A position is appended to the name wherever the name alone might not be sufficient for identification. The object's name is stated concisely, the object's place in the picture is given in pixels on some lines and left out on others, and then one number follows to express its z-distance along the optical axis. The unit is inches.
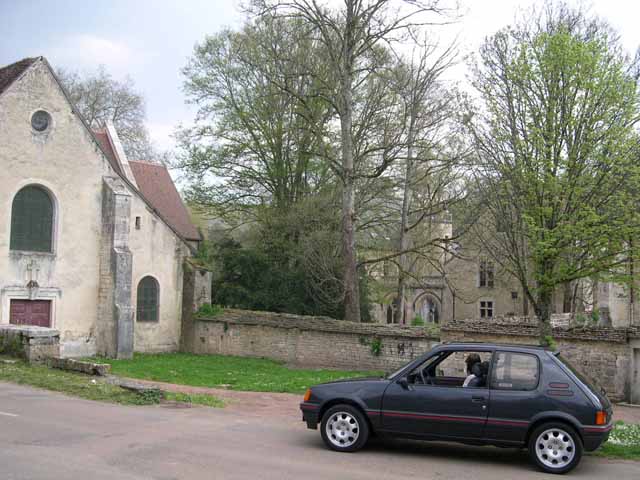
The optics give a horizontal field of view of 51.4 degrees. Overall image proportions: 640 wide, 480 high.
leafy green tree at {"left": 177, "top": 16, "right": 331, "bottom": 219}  1268.5
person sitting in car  356.8
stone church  955.3
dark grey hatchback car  327.3
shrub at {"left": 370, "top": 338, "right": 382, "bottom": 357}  902.4
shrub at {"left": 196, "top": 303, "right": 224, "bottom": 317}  1144.8
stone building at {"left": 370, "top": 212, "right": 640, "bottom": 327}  1114.1
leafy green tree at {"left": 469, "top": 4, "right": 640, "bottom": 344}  508.7
